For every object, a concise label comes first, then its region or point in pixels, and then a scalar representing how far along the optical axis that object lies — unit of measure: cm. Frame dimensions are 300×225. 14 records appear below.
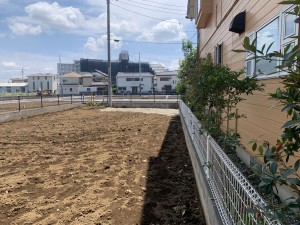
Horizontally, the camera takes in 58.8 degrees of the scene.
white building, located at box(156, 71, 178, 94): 6131
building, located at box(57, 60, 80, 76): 10925
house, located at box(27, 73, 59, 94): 7944
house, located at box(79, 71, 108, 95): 6345
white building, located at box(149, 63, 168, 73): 9538
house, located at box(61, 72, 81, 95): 6656
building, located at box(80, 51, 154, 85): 9031
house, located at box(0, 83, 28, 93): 8281
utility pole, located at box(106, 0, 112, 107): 2161
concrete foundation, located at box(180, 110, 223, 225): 248
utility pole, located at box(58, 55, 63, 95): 6579
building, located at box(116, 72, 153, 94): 6203
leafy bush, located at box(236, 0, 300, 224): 100
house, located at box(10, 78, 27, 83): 10350
